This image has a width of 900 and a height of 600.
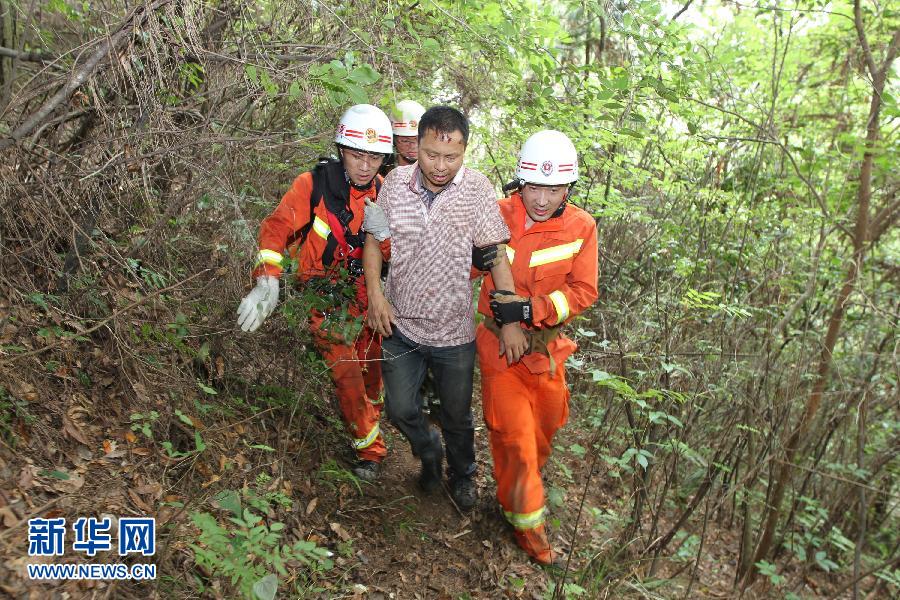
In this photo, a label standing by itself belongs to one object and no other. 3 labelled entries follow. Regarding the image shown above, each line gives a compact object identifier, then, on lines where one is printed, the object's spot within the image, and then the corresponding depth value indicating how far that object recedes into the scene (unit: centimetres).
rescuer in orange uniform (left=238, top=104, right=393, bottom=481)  393
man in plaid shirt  355
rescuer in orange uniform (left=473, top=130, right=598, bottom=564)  377
